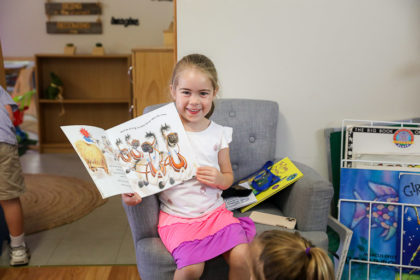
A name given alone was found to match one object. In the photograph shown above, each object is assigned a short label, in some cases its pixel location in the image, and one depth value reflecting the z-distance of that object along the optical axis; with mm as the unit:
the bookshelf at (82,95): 4516
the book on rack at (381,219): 1591
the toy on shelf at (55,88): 4344
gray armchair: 1265
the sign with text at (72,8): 4719
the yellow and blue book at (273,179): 1552
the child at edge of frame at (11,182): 1812
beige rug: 2422
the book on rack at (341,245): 1566
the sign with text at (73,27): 4754
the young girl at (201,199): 1209
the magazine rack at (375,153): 1658
